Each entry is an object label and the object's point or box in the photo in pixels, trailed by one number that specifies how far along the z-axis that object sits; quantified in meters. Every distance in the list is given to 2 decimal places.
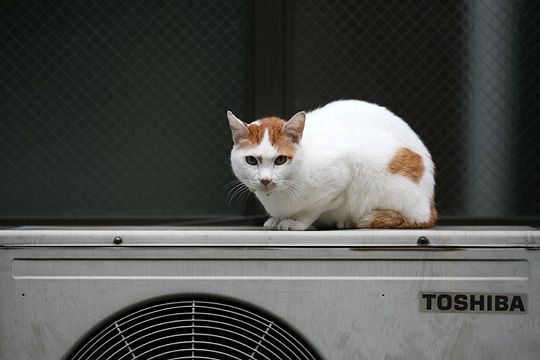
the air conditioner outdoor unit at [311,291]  3.97
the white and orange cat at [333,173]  4.19
